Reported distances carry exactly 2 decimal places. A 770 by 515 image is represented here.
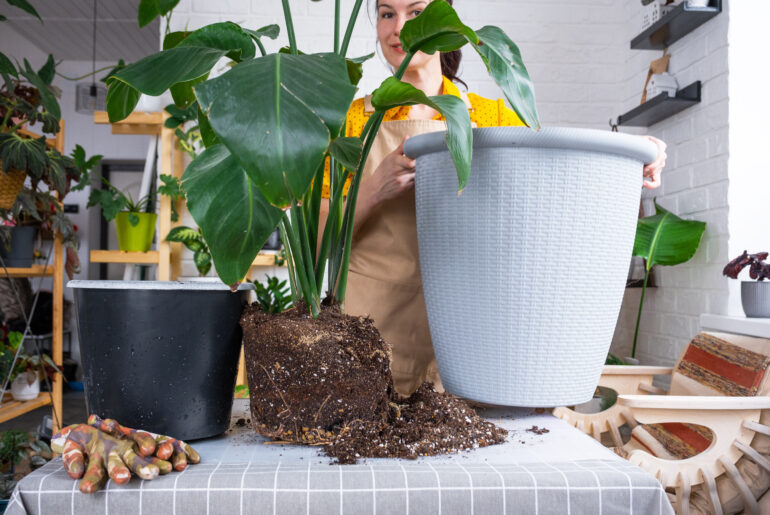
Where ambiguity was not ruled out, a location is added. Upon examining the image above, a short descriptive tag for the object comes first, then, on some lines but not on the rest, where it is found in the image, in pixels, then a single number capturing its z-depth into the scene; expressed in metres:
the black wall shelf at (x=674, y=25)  1.83
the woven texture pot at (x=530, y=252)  0.61
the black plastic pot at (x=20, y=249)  2.56
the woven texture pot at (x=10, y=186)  2.06
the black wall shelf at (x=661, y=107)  1.93
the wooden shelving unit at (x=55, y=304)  2.45
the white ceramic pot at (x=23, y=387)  2.40
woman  0.81
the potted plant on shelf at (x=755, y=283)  1.56
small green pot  2.43
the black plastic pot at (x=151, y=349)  0.63
